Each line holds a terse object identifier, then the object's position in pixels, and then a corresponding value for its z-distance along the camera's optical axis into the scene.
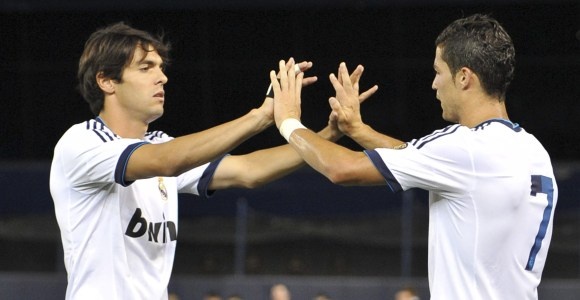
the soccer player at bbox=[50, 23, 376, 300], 8.48
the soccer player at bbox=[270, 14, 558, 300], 7.87
